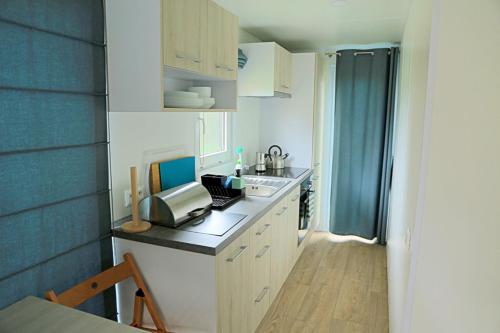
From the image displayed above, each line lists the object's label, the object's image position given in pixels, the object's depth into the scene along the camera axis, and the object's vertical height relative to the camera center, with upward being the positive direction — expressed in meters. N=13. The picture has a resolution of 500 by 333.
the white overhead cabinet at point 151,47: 1.68 +0.38
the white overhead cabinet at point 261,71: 3.25 +0.50
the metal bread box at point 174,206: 1.94 -0.48
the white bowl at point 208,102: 2.20 +0.13
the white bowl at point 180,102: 1.95 +0.11
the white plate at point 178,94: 1.93 +0.15
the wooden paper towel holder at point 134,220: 1.85 -0.54
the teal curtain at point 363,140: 3.92 -0.16
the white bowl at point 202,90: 2.25 +0.21
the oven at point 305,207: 3.65 -0.89
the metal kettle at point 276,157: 3.87 -0.38
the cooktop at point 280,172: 3.53 -0.51
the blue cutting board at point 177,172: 2.25 -0.34
